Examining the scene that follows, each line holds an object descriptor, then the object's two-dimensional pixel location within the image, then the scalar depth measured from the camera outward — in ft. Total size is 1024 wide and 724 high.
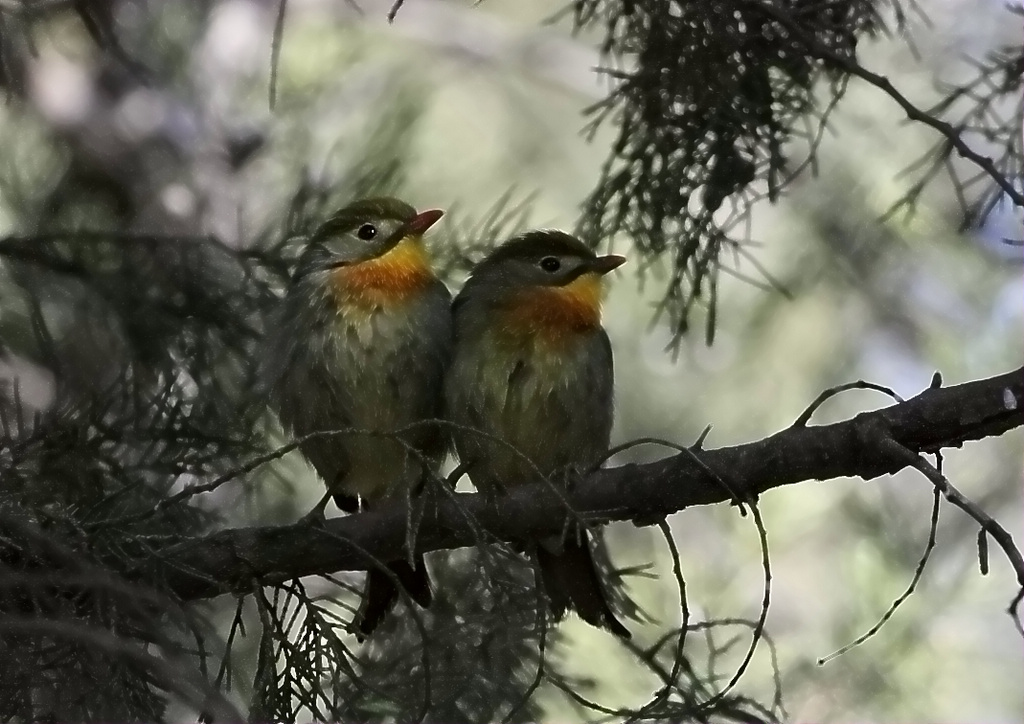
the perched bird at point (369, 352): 23.93
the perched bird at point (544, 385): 23.70
